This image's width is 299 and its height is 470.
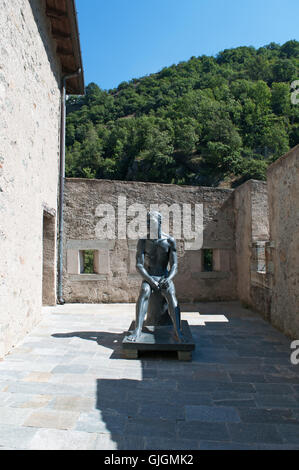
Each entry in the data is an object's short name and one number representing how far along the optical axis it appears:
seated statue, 4.30
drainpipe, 7.27
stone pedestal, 3.87
